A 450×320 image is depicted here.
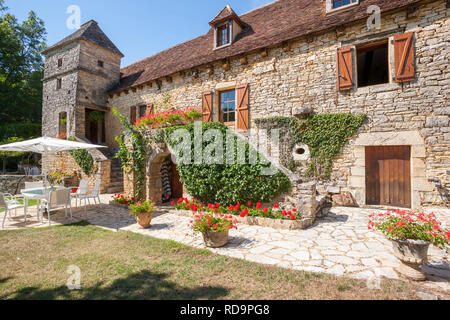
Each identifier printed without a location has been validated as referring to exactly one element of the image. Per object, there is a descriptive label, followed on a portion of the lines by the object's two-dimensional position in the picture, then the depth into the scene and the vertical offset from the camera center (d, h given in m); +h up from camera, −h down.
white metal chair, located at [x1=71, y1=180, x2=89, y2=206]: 7.03 -0.97
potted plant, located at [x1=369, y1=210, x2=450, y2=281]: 2.60 -1.02
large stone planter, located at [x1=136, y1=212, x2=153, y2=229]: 5.19 -1.45
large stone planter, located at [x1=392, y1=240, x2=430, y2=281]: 2.60 -1.20
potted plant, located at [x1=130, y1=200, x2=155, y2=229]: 5.19 -1.29
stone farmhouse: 5.75 +3.09
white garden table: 5.64 -0.91
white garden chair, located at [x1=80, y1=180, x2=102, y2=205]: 7.19 -1.02
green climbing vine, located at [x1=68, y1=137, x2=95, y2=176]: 10.60 +0.08
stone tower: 12.71 +5.14
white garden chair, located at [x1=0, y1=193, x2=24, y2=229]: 5.25 -1.15
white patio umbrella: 5.84 +0.47
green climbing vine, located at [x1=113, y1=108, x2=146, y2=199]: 7.56 +0.21
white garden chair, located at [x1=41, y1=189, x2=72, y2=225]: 5.54 -1.04
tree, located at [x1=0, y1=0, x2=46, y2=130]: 17.59 +8.54
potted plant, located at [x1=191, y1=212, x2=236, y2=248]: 3.91 -1.28
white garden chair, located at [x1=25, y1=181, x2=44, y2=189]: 7.04 -0.81
